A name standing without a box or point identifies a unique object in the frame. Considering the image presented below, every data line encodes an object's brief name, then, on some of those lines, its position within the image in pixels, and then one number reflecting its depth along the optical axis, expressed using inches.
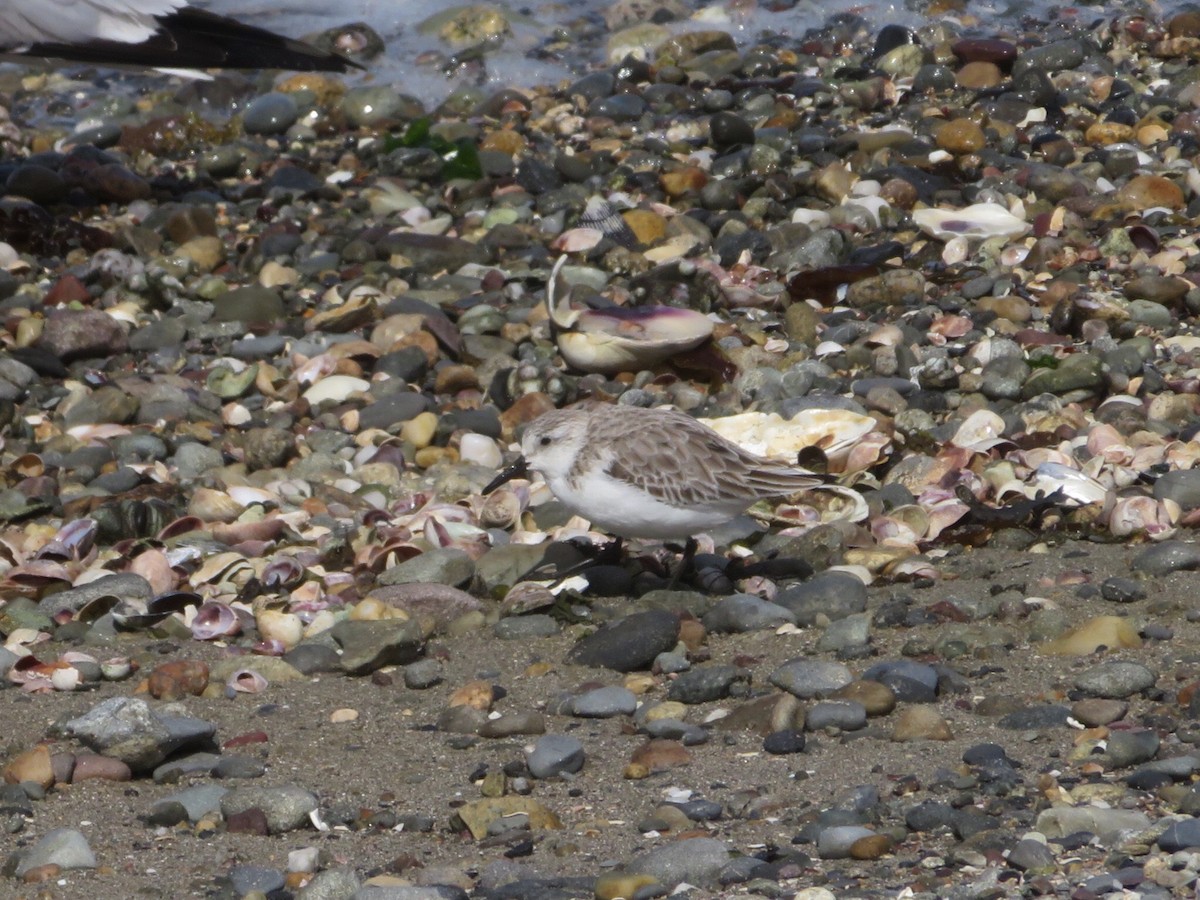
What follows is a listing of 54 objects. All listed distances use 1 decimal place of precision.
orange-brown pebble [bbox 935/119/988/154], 621.0
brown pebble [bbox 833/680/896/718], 292.8
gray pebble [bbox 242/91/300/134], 739.4
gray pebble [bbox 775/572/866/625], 345.4
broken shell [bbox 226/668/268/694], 331.9
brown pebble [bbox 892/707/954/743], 278.7
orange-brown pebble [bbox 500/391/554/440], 467.2
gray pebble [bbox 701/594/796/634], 344.2
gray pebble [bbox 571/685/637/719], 306.8
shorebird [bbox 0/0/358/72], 631.2
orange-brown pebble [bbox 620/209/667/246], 574.9
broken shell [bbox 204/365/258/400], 498.6
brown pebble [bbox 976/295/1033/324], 496.4
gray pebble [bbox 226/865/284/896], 237.8
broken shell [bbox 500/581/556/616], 358.0
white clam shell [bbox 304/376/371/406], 488.1
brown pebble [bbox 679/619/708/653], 336.5
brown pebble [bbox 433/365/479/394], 490.9
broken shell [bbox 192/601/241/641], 362.6
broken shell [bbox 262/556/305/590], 385.7
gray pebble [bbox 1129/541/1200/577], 345.7
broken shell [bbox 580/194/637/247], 570.9
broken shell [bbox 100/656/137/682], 340.2
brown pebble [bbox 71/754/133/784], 282.7
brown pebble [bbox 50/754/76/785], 281.4
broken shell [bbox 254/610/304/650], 358.0
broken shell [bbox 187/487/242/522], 422.0
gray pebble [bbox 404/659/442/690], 329.4
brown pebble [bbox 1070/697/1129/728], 276.2
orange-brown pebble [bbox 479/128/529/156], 680.4
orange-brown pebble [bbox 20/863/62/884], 242.7
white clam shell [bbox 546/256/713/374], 477.7
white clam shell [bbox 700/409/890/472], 414.9
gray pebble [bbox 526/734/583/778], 277.9
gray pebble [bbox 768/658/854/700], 304.0
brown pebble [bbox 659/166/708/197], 613.0
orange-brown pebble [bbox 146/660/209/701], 330.6
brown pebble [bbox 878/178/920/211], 581.6
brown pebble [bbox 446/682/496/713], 315.0
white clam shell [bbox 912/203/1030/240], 548.1
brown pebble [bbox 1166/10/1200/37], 717.9
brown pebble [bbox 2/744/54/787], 279.1
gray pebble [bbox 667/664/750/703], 309.7
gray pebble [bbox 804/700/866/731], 289.0
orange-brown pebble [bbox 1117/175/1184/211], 561.0
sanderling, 349.1
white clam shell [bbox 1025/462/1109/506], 384.8
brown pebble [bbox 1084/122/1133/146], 624.4
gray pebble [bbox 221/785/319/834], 261.9
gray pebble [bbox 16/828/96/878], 246.1
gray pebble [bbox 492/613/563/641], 351.6
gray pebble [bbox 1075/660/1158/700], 288.7
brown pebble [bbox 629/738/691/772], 280.1
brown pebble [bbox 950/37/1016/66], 708.7
